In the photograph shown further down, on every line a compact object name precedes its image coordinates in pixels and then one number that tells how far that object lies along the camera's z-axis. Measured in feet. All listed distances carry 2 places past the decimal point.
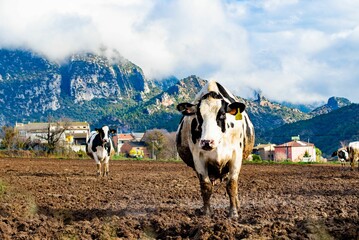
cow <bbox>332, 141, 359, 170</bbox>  111.34
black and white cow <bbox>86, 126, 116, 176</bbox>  75.87
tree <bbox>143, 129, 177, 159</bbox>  314.08
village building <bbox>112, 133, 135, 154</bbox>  462.97
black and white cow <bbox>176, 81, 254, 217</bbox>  31.17
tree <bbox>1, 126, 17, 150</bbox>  228.63
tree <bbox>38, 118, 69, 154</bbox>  219.96
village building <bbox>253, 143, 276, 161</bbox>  365.83
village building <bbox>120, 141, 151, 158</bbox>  392.43
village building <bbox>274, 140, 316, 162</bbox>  354.35
